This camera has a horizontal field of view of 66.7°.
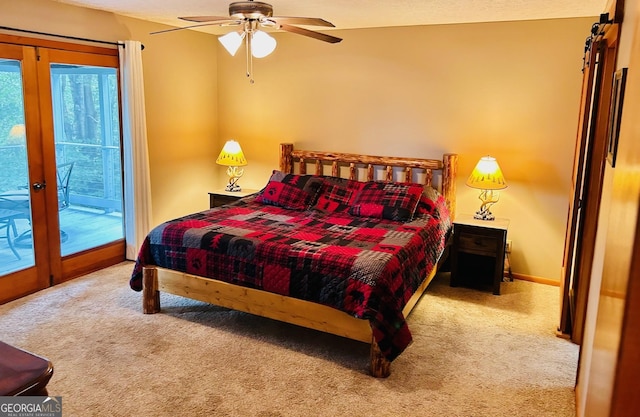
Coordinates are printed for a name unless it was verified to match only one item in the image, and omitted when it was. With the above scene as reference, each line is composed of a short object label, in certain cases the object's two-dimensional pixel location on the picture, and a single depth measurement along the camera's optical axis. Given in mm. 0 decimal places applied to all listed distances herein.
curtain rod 3752
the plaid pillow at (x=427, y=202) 4363
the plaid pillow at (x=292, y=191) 4676
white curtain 4633
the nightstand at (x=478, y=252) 4242
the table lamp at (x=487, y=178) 4336
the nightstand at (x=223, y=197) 5398
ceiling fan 2807
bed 3039
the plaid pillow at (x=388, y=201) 4273
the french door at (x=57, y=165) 3895
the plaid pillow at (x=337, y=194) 4602
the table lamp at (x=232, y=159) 5492
